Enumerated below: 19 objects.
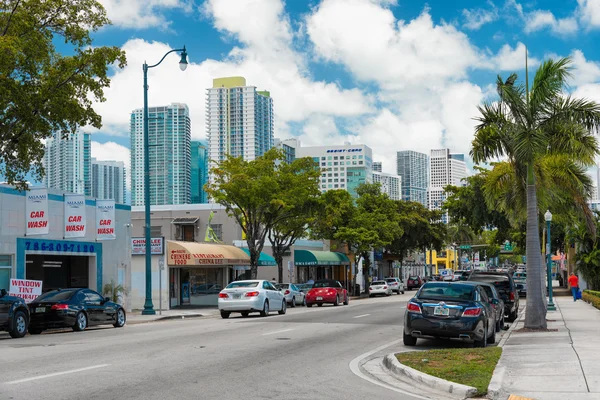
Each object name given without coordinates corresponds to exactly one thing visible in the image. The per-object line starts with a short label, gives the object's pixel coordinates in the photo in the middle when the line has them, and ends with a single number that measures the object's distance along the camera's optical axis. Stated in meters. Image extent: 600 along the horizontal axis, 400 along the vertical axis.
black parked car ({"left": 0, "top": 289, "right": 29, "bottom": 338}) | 19.09
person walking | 42.62
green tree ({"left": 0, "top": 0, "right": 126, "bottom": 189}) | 20.38
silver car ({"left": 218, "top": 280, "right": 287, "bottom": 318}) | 28.36
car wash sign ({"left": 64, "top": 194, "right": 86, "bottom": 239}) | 29.31
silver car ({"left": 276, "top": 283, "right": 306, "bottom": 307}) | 40.38
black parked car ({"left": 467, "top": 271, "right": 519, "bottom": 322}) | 26.56
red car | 40.66
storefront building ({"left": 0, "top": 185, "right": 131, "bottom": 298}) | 26.89
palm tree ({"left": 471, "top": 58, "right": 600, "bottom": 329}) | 19.83
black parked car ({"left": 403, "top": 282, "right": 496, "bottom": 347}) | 15.81
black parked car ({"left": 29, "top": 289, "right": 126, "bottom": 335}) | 21.88
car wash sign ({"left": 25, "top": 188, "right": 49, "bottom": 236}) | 27.18
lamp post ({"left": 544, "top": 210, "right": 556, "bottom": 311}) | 31.84
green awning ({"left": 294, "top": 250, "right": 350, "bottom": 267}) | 56.92
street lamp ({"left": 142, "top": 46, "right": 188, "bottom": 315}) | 31.59
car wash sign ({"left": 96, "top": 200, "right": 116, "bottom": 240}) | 31.27
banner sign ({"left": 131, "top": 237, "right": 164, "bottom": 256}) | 34.19
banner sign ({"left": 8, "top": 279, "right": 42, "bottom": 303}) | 24.77
